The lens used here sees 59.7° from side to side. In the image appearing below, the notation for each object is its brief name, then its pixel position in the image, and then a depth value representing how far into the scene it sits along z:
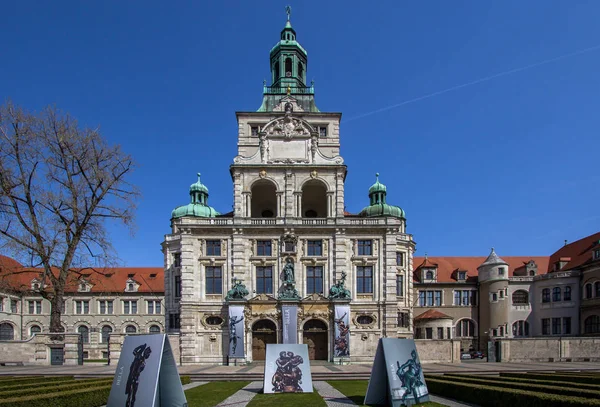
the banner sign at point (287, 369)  21.61
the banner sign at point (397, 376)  17.56
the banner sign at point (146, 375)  14.70
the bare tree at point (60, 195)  36.84
